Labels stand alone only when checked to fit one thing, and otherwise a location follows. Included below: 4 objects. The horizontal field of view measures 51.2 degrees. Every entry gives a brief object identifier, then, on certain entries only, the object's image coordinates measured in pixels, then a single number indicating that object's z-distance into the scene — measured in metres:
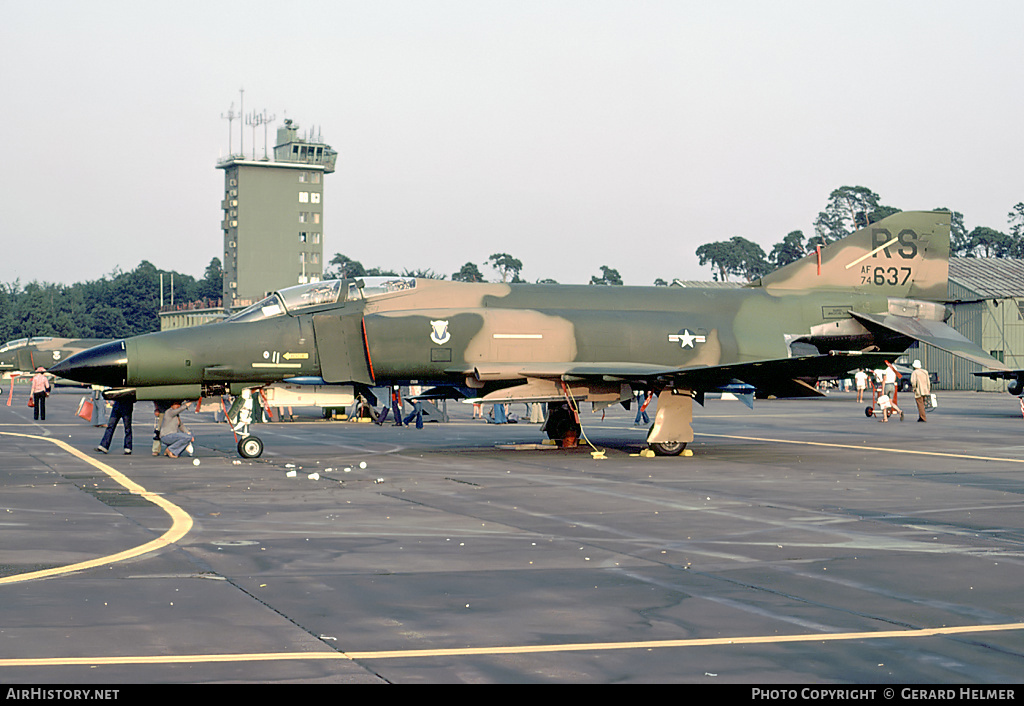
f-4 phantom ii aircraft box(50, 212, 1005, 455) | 20.12
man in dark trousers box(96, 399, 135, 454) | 22.12
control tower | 145.38
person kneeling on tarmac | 20.95
